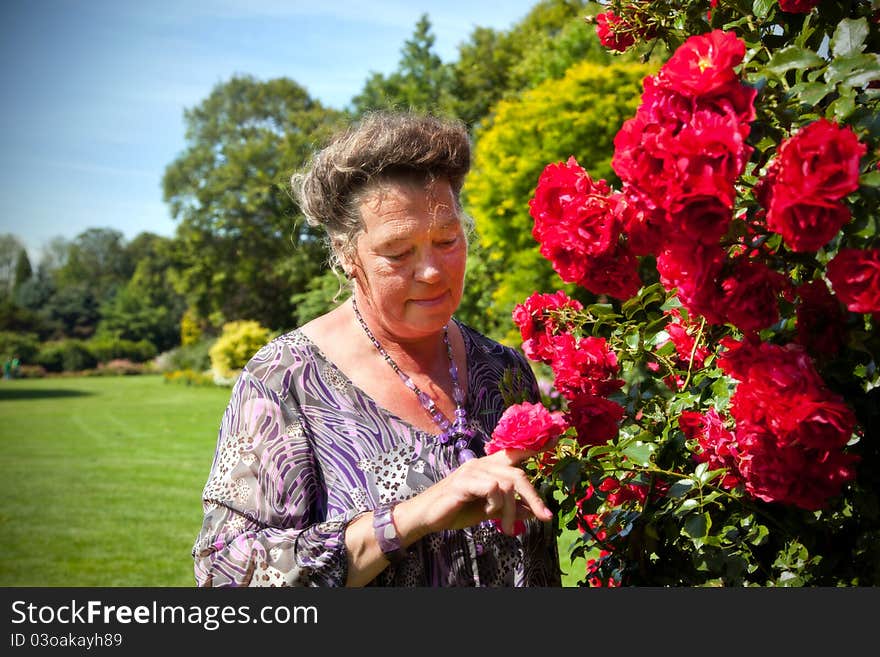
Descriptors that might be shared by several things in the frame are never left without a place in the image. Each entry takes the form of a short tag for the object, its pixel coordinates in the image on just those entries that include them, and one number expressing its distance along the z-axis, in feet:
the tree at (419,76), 83.92
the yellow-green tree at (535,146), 43.16
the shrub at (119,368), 109.29
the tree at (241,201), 106.83
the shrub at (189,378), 93.35
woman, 6.22
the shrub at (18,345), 99.50
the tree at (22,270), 116.67
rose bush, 3.82
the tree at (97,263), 140.56
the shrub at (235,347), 84.79
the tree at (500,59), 81.41
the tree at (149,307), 120.57
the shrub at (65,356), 103.35
